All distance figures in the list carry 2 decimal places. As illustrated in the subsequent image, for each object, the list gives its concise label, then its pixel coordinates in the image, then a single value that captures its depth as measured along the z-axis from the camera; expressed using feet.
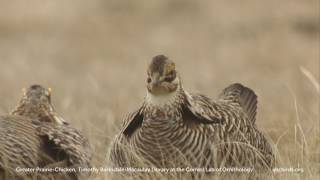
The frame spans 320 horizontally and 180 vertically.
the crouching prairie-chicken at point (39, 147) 38.52
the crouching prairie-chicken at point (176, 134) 38.99
